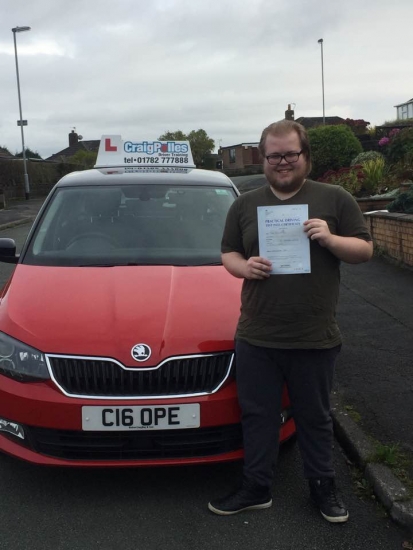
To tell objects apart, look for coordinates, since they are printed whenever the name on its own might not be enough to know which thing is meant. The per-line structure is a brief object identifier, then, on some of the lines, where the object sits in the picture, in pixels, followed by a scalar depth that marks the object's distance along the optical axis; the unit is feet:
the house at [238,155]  252.42
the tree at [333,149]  72.43
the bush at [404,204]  34.13
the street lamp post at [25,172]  107.14
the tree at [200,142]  260.42
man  9.58
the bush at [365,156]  65.72
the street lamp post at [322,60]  165.27
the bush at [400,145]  54.95
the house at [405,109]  202.59
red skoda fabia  10.17
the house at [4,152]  167.60
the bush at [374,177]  53.72
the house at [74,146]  283.79
